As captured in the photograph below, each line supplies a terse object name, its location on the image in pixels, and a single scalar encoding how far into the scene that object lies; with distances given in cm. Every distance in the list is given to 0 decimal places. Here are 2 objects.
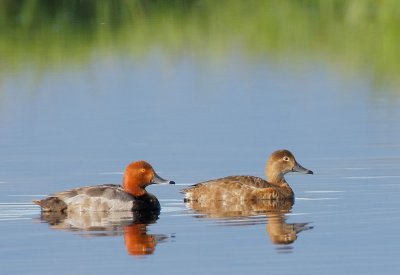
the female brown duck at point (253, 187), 1633
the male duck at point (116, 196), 1571
